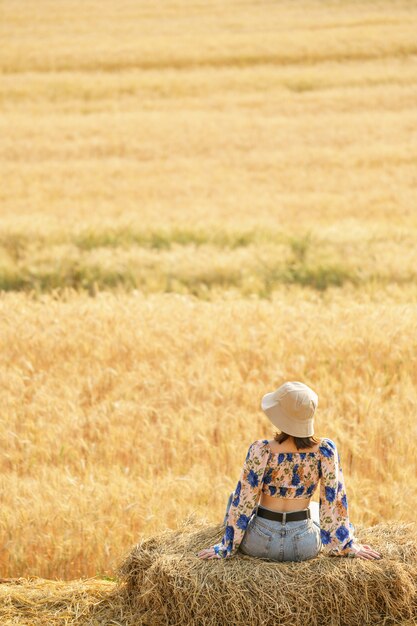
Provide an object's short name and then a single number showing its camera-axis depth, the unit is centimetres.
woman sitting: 732
